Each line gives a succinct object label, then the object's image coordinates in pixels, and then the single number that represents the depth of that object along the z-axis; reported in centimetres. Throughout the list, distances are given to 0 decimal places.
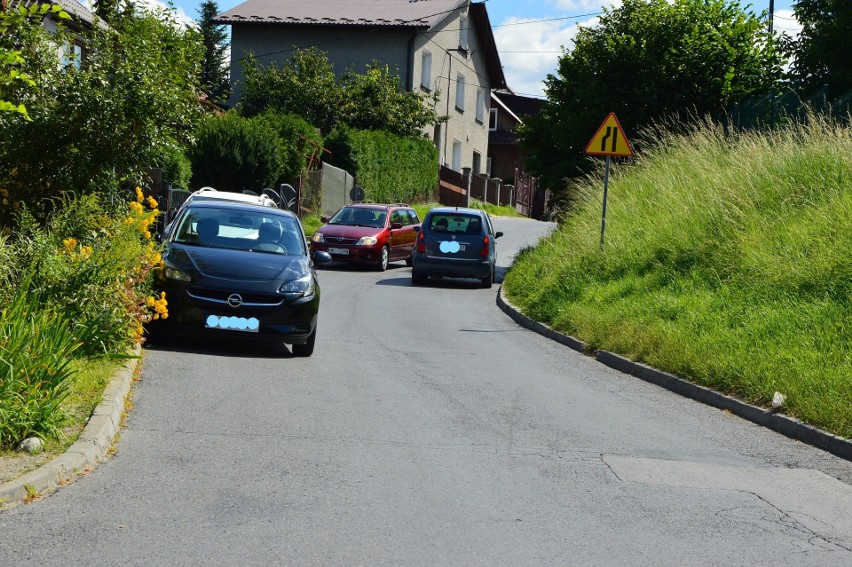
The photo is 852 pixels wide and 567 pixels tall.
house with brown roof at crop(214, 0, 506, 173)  4828
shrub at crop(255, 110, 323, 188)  3481
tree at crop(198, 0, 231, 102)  7475
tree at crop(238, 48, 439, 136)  4475
